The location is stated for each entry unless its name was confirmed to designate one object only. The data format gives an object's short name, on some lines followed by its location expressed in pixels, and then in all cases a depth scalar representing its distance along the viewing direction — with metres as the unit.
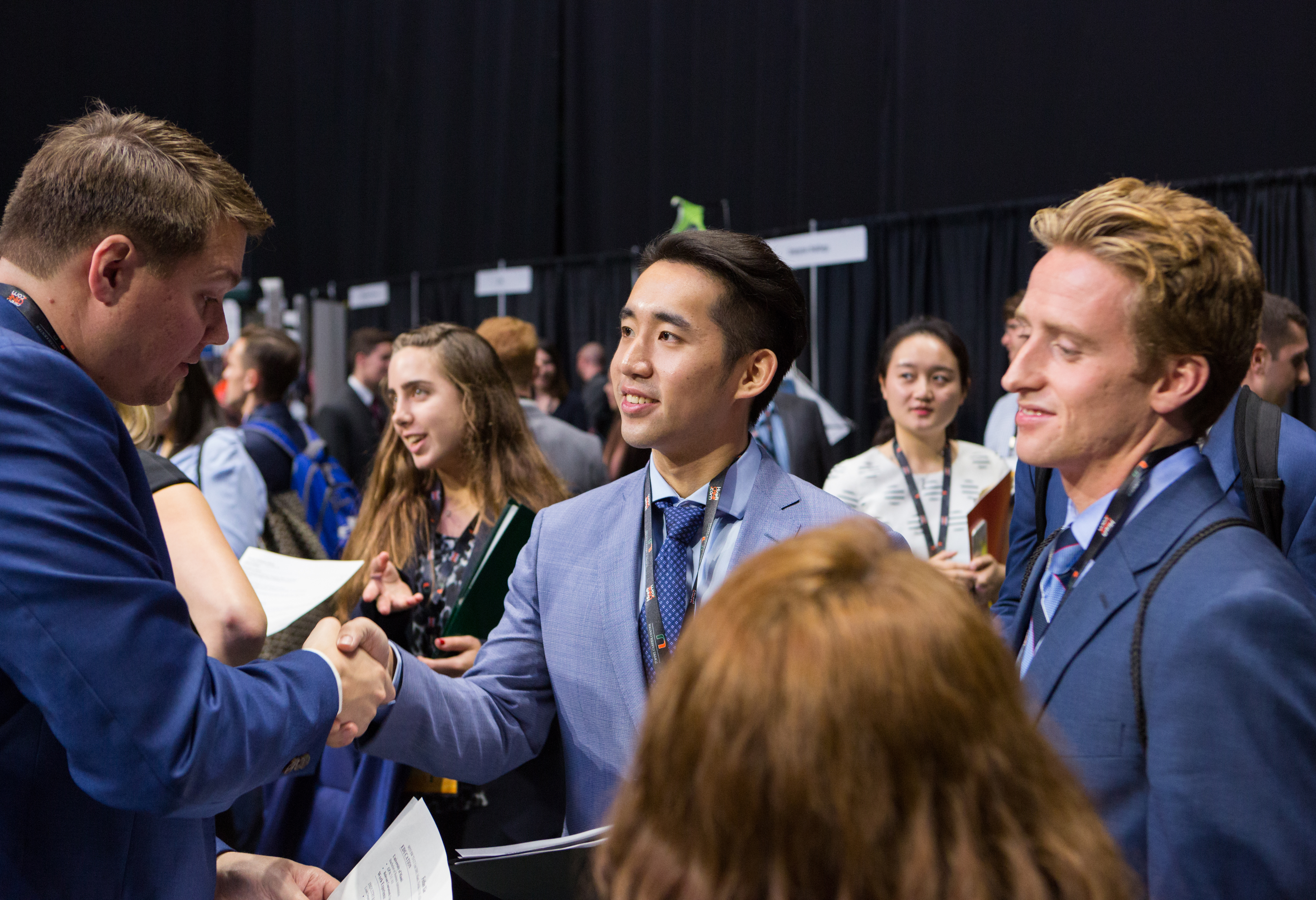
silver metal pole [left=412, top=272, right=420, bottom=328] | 9.78
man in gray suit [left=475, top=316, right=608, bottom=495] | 3.96
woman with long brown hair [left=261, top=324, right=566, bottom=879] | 2.20
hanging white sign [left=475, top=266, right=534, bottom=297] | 9.02
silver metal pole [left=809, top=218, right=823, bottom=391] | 6.98
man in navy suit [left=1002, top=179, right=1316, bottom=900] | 1.01
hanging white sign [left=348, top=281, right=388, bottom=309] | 10.02
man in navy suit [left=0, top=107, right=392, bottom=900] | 1.00
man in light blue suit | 1.59
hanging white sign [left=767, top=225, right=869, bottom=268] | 6.73
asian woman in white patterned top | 3.57
